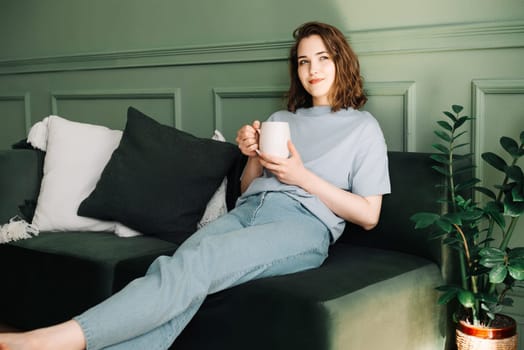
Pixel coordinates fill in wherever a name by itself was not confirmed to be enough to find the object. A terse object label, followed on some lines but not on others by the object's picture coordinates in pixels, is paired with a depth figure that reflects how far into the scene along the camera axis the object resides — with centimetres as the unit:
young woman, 160
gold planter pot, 183
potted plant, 180
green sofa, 160
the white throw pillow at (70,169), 244
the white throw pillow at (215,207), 236
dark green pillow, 231
